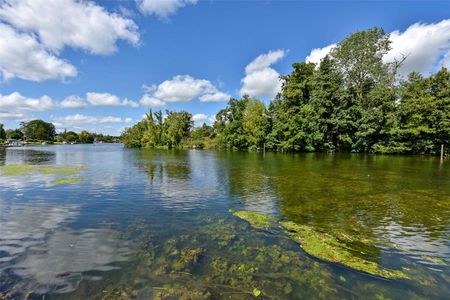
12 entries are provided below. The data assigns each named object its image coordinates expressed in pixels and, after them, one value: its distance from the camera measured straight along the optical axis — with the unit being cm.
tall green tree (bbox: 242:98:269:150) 6122
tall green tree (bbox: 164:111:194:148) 8356
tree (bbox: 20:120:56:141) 15512
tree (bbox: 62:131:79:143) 16981
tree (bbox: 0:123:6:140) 12286
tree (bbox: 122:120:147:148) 9532
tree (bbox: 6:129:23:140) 14850
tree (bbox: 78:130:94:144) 18312
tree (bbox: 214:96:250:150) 6769
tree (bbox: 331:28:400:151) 4494
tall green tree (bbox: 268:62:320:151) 5116
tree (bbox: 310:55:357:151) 4738
